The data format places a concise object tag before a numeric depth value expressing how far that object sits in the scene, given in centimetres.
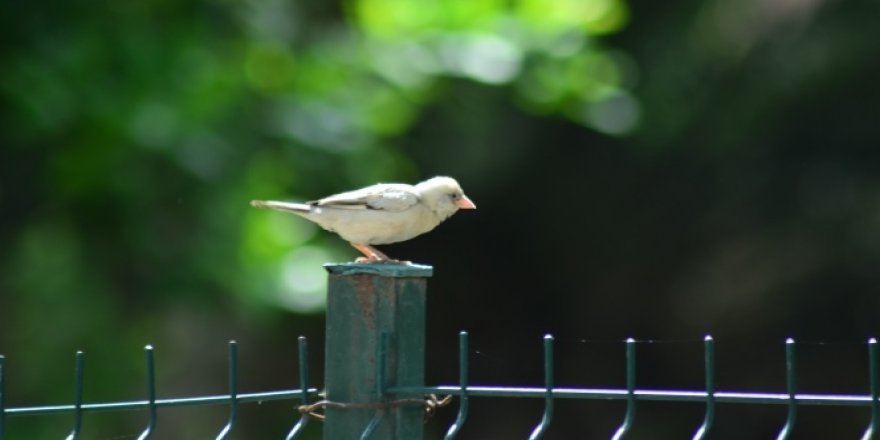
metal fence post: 581
